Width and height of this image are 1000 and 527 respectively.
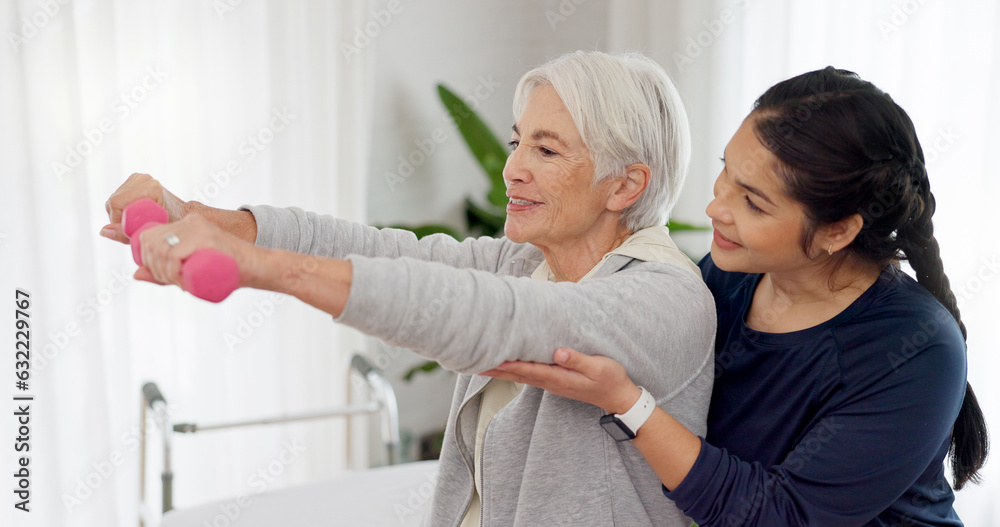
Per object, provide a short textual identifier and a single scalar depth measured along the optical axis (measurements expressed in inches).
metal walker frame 74.5
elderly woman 33.3
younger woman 40.4
